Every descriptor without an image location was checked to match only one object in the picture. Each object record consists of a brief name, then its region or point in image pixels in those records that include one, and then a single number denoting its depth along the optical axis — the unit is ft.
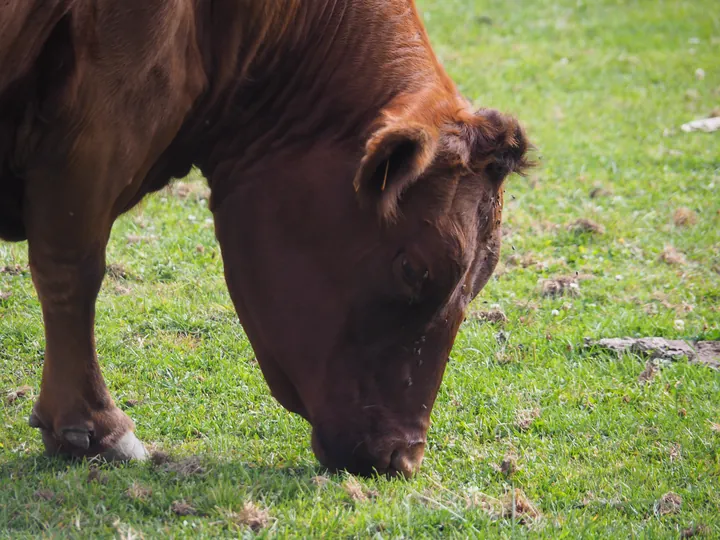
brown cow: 21.58
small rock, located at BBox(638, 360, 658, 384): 32.66
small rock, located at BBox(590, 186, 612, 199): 49.26
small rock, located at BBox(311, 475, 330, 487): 23.36
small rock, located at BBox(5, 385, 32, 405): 28.12
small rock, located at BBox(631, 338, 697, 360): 34.50
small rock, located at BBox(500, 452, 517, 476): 26.21
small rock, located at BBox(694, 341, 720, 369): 34.32
